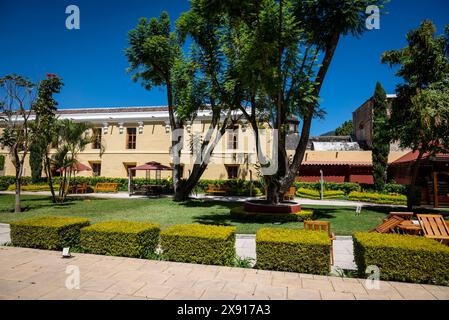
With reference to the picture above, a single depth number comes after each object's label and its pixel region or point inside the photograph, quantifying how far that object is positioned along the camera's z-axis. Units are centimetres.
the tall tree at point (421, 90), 1208
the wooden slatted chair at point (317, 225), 729
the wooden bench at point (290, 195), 1898
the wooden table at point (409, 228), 830
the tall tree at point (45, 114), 1407
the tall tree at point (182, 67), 1469
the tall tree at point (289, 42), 943
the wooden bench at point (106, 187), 2494
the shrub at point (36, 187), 2533
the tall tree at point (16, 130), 1316
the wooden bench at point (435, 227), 756
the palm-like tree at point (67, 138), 1678
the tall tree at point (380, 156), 2234
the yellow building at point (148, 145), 2552
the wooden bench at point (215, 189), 2355
